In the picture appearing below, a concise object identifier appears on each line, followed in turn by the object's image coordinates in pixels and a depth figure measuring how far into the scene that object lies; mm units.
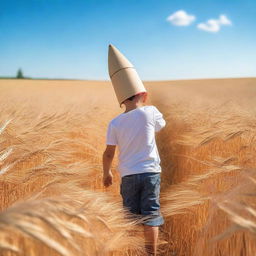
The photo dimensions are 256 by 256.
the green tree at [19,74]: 68850
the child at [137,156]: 2229
